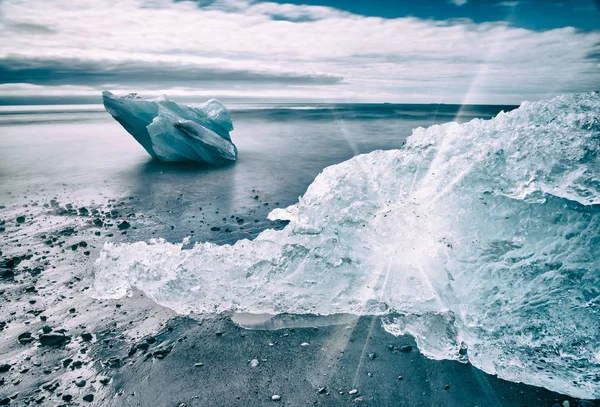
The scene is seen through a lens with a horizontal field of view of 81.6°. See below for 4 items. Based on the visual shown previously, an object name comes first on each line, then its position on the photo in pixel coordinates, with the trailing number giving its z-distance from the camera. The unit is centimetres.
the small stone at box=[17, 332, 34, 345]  380
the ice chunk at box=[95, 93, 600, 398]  365
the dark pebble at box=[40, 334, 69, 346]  377
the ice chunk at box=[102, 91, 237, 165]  1252
